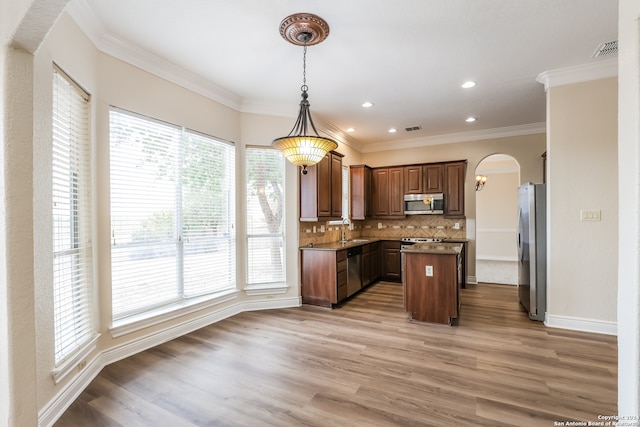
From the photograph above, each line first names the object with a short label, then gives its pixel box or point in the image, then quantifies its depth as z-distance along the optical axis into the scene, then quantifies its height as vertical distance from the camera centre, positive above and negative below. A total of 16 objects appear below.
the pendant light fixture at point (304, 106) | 2.49 +1.08
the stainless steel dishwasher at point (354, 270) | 4.88 -1.06
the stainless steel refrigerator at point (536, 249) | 3.80 -0.55
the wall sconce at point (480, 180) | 7.58 +0.75
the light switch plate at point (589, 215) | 3.40 -0.09
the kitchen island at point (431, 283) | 3.70 -0.98
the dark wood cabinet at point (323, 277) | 4.43 -1.04
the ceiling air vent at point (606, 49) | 2.95 +1.67
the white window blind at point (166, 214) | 2.91 -0.02
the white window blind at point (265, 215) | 4.37 -0.07
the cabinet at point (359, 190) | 6.32 +0.43
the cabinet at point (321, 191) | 4.61 +0.31
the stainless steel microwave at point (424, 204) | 5.98 +0.11
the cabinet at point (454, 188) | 5.82 +0.42
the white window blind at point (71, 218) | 2.19 -0.05
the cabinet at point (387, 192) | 6.41 +0.38
